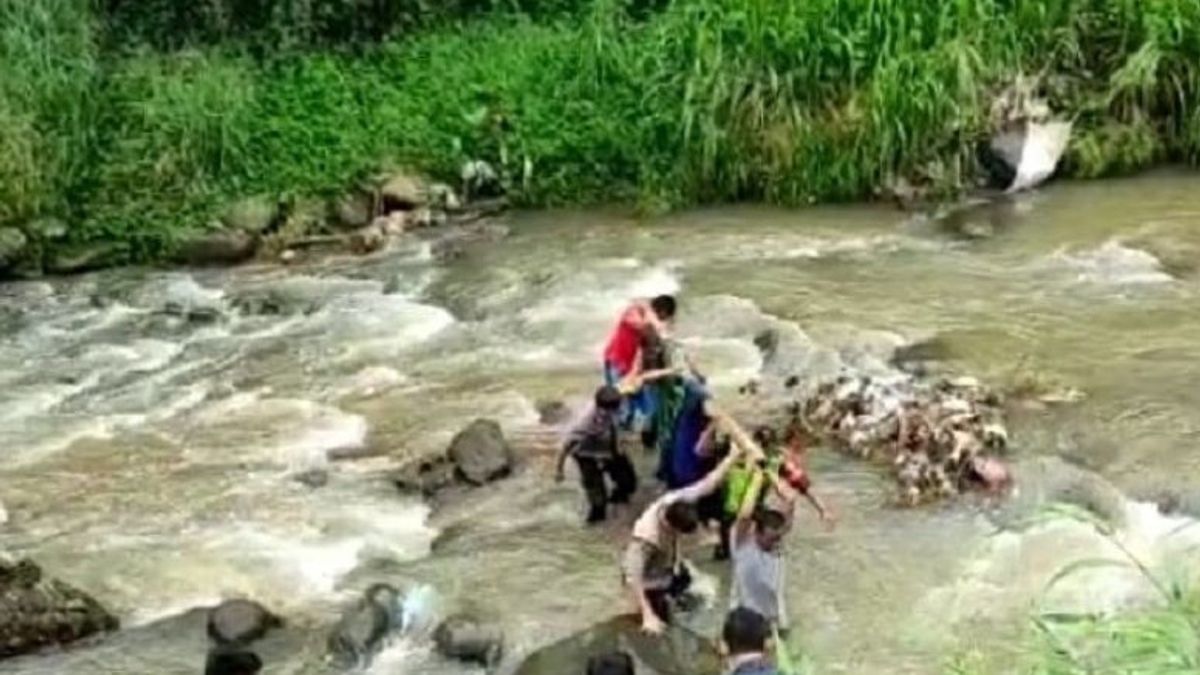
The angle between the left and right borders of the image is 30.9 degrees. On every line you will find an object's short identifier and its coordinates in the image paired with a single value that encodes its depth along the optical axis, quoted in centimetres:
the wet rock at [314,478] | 1095
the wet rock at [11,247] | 1496
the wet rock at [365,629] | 901
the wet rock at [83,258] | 1514
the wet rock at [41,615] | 927
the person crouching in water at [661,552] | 880
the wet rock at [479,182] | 1605
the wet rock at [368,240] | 1527
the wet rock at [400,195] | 1580
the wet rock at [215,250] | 1520
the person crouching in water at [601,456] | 963
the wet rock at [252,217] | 1545
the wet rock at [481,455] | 1067
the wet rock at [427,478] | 1070
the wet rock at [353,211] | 1568
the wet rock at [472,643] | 891
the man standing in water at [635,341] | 973
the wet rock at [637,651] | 864
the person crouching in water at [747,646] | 662
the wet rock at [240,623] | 915
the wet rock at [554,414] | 1147
